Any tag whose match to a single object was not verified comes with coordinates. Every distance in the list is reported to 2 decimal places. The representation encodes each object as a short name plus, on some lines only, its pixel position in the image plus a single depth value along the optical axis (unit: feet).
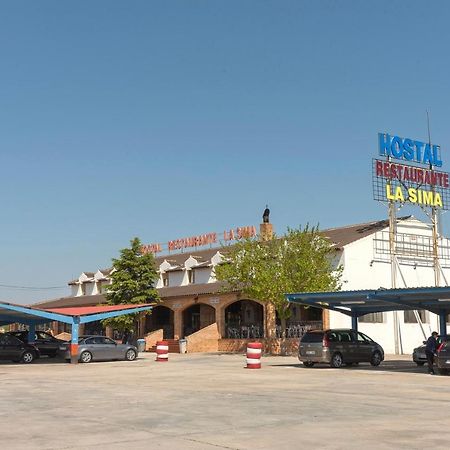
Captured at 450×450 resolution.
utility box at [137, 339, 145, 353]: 168.45
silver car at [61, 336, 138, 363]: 116.26
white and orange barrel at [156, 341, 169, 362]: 119.03
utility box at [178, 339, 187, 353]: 160.20
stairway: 163.32
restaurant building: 151.12
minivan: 95.76
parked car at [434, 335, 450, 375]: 80.02
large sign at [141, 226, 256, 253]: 193.85
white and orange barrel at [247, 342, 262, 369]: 93.61
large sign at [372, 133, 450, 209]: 156.46
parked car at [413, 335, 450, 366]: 99.35
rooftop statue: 174.60
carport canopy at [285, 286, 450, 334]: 91.56
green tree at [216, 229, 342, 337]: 137.49
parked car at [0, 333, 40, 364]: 115.55
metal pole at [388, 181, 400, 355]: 150.92
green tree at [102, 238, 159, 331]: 175.22
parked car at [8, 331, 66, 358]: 128.39
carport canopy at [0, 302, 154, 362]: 112.88
